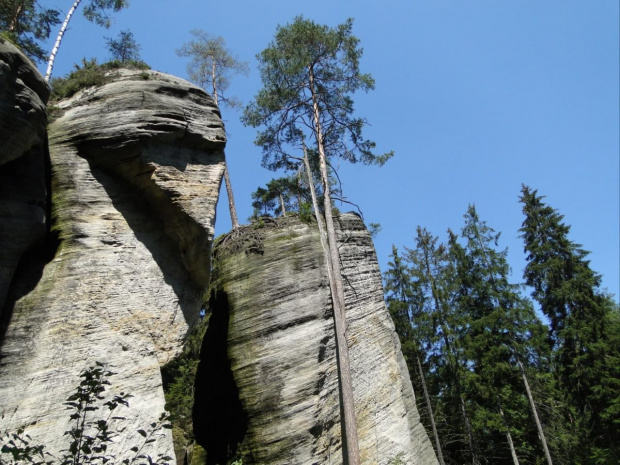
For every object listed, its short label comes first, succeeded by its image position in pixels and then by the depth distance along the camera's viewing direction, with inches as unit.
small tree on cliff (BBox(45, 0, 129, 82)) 701.9
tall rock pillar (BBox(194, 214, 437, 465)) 402.3
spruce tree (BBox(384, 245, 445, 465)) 920.9
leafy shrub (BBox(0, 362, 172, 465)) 140.3
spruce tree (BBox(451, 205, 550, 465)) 869.8
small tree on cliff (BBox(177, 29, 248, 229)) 812.6
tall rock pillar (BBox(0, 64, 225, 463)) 298.6
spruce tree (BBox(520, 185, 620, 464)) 742.5
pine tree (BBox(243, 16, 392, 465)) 597.6
